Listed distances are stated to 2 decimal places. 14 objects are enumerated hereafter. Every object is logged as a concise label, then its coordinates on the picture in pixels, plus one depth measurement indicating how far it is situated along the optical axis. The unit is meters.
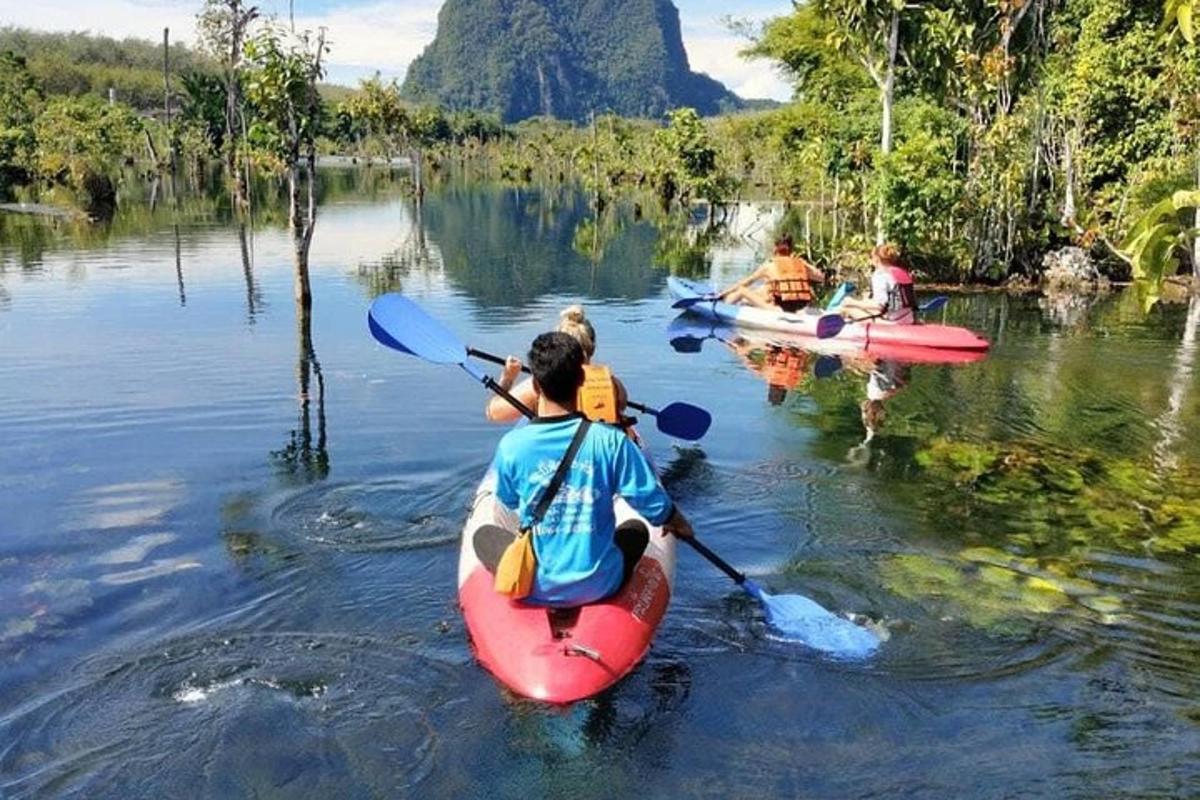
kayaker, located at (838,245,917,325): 13.82
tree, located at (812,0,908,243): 19.80
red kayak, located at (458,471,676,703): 4.54
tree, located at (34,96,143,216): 35.66
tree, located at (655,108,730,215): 36.07
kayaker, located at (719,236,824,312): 15.43
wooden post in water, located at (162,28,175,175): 40.89
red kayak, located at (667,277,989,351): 13.55
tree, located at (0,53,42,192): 42.22
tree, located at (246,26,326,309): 12.35
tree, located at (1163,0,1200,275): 19.55
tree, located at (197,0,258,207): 27.66
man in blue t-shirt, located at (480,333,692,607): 4.46
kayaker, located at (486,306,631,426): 6.46
